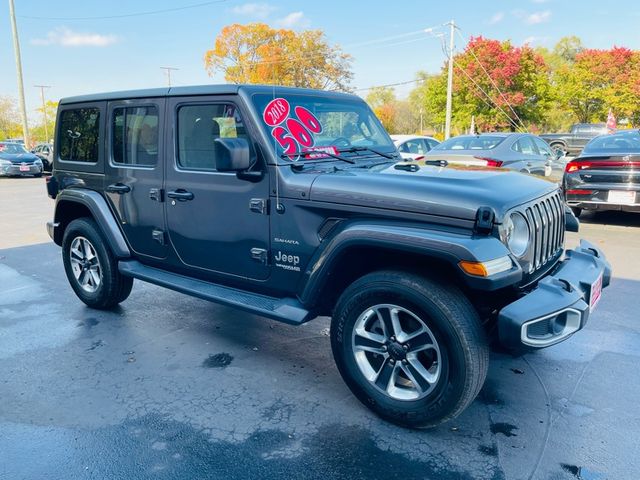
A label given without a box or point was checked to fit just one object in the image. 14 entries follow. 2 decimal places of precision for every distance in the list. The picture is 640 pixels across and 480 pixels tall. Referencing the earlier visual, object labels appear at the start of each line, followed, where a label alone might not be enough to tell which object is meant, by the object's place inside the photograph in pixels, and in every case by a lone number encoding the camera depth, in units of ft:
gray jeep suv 8.35
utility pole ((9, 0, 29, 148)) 82.69
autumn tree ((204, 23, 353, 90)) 102.37
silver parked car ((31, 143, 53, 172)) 78.59
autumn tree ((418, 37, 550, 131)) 108.88
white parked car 39.83
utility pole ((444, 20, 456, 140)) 85.35
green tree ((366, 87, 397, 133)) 224.59
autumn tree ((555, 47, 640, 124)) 124.77
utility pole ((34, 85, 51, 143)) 232.94
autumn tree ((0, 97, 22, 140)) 224.94
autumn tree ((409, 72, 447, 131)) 116.78
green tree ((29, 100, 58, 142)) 240.49
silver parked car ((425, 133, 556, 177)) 28.32
